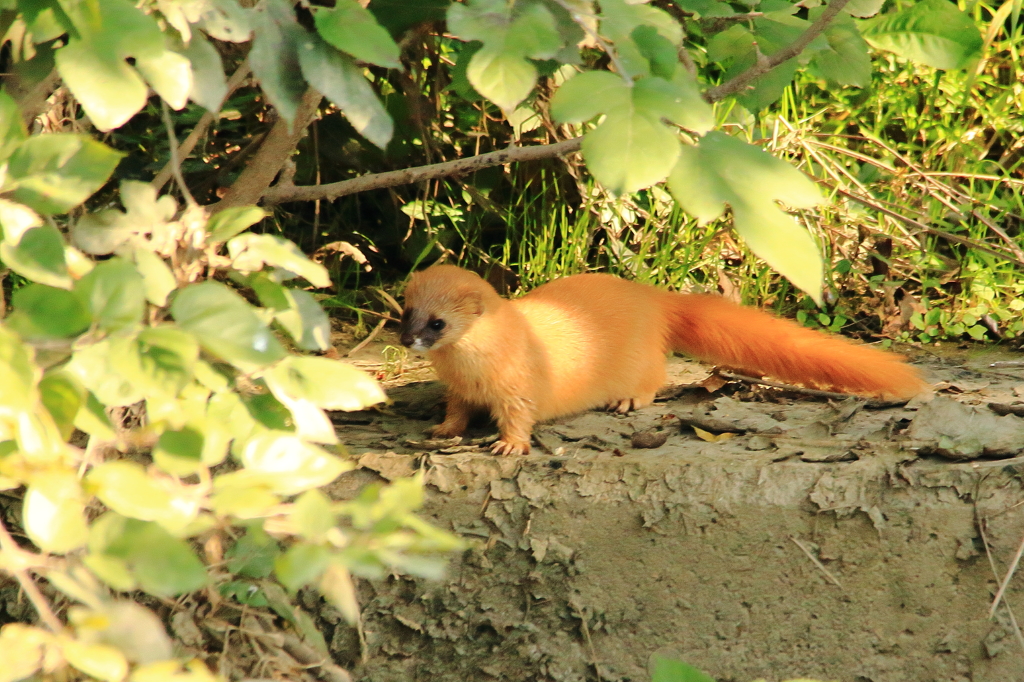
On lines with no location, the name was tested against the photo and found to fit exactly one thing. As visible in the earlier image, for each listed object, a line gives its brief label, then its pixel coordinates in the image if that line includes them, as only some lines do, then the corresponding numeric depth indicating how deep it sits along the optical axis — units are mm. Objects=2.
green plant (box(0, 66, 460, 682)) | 5762
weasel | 8007
